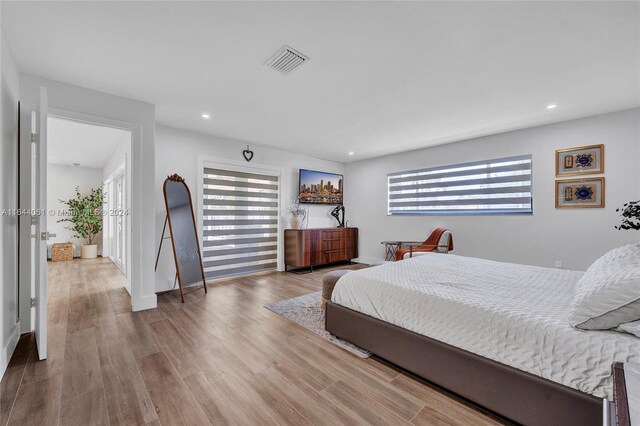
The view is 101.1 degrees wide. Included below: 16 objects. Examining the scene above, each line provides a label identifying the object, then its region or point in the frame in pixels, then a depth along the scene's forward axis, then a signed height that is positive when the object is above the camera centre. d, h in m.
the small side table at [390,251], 5.43 -0.79
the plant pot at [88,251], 6.71 -0.98
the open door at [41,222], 2.01 -0.07
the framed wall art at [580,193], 3.43 +0.28
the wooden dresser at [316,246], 5.08 -0.68
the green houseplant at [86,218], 6.73 -0.13
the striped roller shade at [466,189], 4.07 +0.44
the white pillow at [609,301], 1.22 -0.42
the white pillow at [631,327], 1.16 -0.52
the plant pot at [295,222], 5.25 -0.19
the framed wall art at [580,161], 3.42 +0.71
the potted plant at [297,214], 5.26 -0.02
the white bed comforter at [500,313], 1.22 -0.60
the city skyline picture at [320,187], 5.65 +0.59
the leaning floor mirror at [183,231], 3.67 -0.26
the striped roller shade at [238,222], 4.46 -0.16
